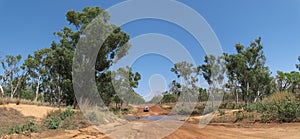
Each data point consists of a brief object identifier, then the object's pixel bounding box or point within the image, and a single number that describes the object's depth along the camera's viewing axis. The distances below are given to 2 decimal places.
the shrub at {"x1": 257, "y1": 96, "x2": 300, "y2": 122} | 10.99
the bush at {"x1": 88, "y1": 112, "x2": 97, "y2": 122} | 11.23
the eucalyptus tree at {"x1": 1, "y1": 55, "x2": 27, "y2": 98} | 37.42
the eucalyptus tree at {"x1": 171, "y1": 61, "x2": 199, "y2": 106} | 38.44
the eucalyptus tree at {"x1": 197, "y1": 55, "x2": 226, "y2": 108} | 33.28
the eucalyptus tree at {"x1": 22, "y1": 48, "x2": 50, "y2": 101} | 37.90
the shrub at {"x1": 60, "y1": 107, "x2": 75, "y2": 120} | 12.37
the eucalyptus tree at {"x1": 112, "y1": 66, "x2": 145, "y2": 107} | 33.55
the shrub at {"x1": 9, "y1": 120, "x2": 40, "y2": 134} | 8.26
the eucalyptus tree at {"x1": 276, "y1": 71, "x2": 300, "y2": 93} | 43.03
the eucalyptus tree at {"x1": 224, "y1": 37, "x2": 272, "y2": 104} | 32.16
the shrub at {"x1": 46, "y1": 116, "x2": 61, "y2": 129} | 9.54
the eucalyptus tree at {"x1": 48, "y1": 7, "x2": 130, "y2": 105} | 22.16
